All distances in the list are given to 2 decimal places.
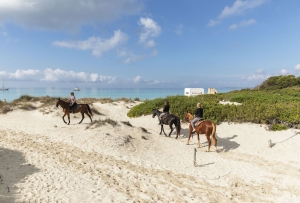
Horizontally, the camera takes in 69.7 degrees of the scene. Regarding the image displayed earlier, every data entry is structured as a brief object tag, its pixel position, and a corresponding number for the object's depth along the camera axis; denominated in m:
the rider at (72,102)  18.24
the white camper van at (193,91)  38.12
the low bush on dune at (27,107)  23.47
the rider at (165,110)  16.24
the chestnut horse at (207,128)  12.16
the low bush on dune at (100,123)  15.71
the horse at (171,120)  15.12
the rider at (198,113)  13.21
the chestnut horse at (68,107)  17.86
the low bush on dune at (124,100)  32.87
